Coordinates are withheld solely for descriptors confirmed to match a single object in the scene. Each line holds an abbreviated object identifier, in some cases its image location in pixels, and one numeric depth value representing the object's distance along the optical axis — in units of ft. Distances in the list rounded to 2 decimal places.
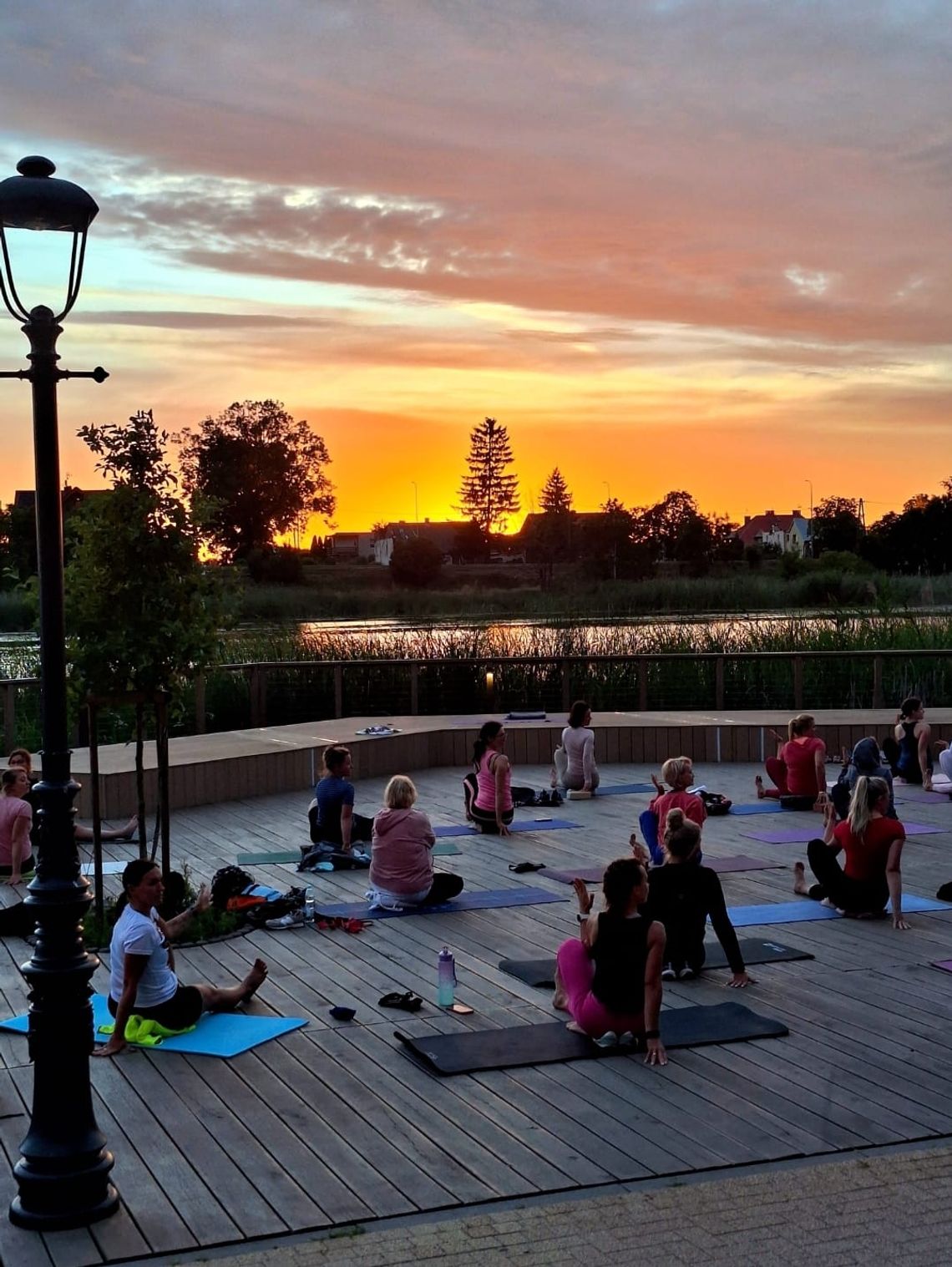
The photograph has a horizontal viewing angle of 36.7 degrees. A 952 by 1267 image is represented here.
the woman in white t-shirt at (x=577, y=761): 46.01
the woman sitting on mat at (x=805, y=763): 43.11
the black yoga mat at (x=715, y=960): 25.13
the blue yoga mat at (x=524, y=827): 40.93
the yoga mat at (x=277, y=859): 36.35
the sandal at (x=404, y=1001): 23.41
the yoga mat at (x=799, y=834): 38.88
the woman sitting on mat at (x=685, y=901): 24.14
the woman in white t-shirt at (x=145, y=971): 20.68
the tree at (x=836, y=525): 252.01
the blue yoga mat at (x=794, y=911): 29.66
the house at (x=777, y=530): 412.81
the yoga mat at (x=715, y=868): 34.24
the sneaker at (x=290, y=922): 29.19
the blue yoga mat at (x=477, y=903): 30.55
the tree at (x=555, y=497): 297.12
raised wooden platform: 49.08
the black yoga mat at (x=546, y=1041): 20.71
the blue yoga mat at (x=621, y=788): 47.93
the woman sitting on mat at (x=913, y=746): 46.06
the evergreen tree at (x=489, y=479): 365.40
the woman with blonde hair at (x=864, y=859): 28.14
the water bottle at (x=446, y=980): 23.06
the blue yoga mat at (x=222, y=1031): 21.27
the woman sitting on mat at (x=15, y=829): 33.37
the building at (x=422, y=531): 342.23
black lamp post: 15.51
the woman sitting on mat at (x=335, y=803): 36.14
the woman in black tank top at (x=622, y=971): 20.57
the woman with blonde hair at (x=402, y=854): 30.55
